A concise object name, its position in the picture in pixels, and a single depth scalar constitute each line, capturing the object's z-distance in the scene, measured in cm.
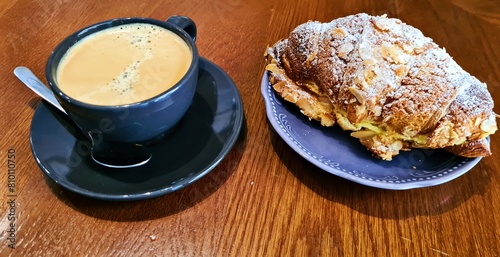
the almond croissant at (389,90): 19
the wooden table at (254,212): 18
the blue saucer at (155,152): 18
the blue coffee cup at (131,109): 17
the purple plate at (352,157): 19
